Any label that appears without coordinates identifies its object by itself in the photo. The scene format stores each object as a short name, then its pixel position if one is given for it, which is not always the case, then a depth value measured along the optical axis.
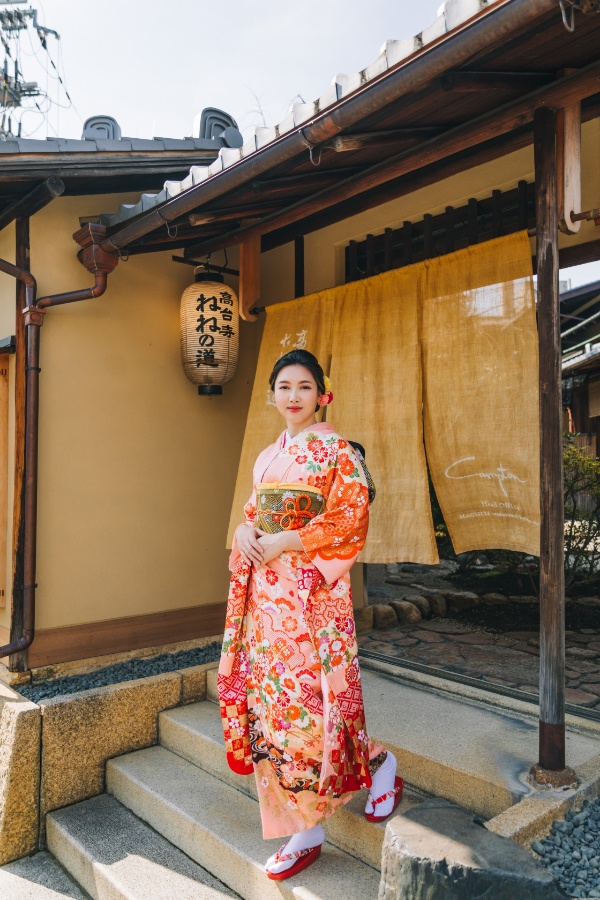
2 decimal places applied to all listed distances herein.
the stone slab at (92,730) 4.61
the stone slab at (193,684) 5.18
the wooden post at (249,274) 5.60
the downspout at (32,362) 5.25
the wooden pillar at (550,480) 3.30
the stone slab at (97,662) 5.35
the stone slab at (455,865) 2.28
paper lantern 5.87
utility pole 13.52
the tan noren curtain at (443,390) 4.10
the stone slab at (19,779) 4.43
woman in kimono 3.21
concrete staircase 3.33
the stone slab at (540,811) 2.83
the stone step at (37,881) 4.06
